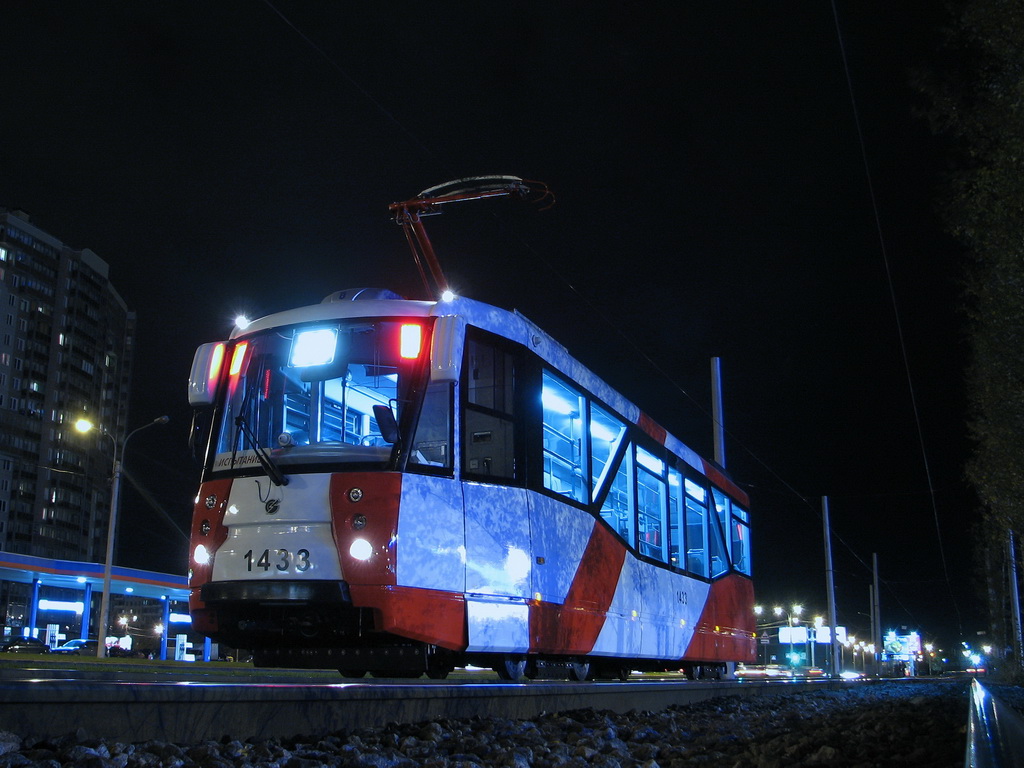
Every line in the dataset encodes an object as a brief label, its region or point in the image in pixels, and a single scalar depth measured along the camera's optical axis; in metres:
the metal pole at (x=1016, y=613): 44.23
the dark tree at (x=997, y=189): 14.60
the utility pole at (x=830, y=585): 35.68
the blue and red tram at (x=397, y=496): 7.50
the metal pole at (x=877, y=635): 53.53
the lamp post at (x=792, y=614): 61.91
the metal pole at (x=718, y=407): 23.15
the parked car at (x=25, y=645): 32.56
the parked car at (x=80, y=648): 35.19
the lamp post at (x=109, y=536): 23.55
